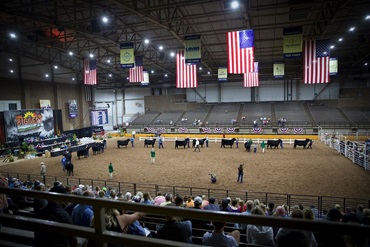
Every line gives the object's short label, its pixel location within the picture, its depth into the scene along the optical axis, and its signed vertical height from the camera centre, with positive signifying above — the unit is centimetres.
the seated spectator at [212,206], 718 -293
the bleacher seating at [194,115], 4307 -38
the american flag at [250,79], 2638 +364
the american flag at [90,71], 2666 +495
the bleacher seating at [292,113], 3728 -27
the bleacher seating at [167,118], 4450 -83
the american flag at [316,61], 1767 +396
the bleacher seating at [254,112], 4028 +0
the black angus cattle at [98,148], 2473 -340
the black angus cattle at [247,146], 2362 -337
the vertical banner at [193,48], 1789 +489
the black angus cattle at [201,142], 2644 -321
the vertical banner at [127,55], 2027 +512
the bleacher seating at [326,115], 3581 -74
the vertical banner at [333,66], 2486 +467
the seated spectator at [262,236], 378 -198
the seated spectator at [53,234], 234 -123
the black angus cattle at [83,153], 2235 -353
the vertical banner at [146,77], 3154 +494
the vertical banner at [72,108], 4303 +137
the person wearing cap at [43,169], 1546 -346
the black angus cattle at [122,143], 2826 -336
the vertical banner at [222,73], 2798 +464
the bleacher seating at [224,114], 4122 -28
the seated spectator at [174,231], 313 -156
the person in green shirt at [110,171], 1482 -356
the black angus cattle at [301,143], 2412 -326
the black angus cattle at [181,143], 2642 -328
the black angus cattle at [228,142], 2631 -327
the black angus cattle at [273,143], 2459 -324
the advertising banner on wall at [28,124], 3000 -104
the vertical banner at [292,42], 1614 +474
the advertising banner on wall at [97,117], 4803 -41
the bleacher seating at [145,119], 4636 -98
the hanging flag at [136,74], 2622 +444
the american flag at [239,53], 1589 +401
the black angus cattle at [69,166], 1584 -335
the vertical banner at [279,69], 2512 +444
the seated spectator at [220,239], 288 -153
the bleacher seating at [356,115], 3526 -81
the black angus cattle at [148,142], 2766 -324
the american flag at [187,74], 2223 +366
